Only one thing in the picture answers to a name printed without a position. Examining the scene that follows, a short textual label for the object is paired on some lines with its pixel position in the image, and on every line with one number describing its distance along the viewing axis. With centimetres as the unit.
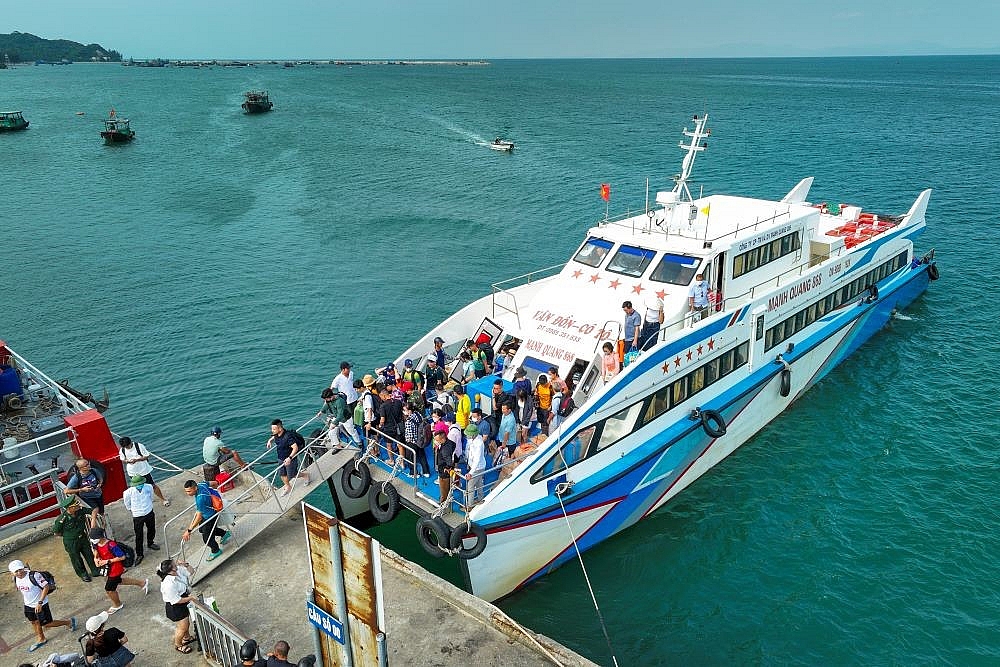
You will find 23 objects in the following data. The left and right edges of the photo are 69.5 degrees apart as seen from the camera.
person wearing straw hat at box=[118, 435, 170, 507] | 1212
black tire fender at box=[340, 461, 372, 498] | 1282
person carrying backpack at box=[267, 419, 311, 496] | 1222
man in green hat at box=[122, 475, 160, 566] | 1073
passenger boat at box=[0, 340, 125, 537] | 1248
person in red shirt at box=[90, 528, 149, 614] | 966
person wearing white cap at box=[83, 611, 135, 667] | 801
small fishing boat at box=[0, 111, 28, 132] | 8519
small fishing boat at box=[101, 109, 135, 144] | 7375
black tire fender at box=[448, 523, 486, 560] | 1115
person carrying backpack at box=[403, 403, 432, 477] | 1276
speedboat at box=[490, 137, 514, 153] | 6406
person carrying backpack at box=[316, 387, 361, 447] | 1333
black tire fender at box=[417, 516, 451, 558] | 1119
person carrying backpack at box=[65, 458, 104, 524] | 1098
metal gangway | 1109
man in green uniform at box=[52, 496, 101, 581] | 1016
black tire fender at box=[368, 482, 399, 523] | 1235
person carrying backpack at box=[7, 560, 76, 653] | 911
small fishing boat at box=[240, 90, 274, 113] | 10219
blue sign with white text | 688
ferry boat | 1206
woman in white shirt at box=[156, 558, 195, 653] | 898
